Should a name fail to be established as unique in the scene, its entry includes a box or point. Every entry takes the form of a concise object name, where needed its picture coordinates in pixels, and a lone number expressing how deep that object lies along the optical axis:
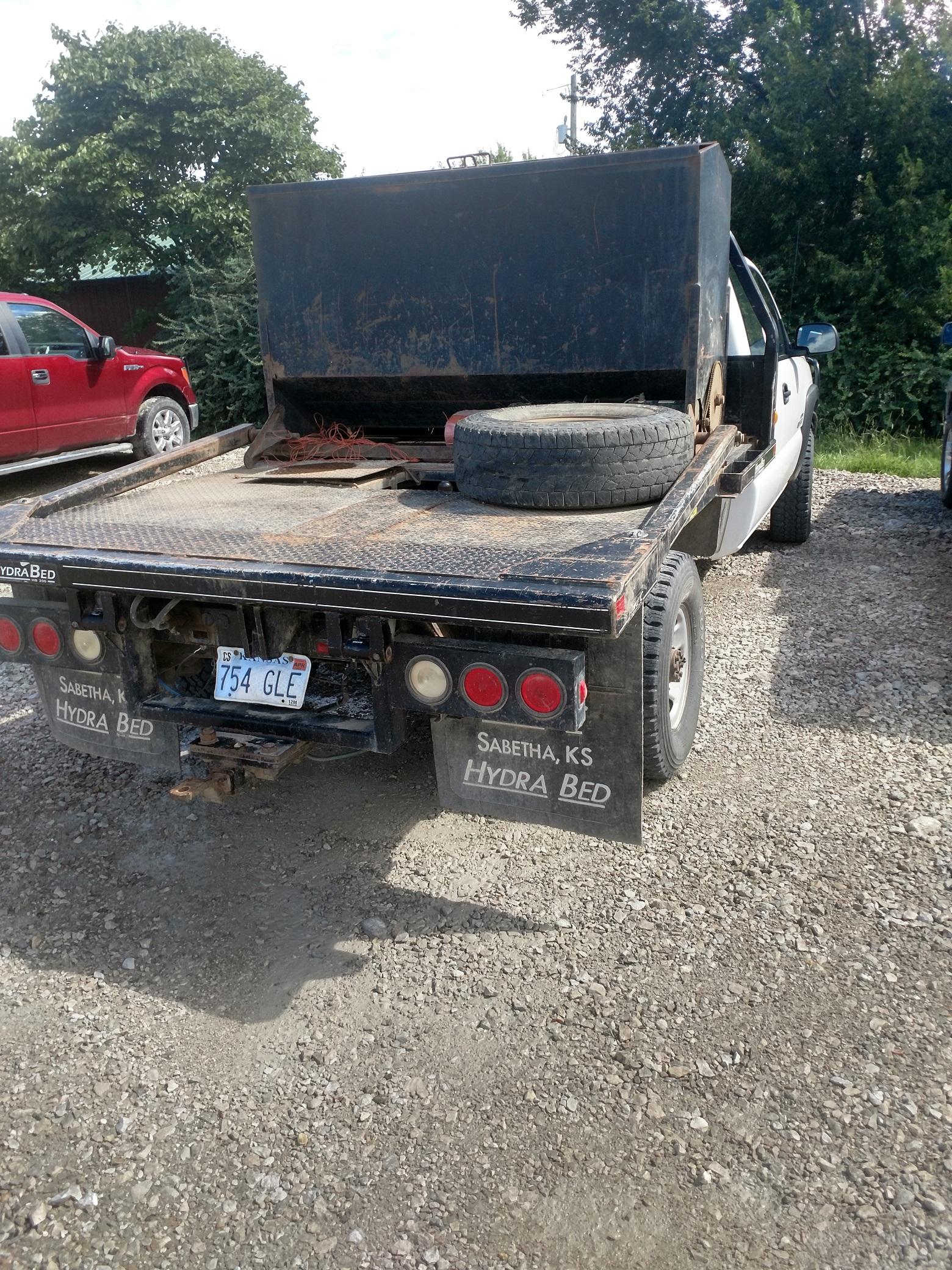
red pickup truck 9.34
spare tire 3.29
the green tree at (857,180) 11.75
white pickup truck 2.76
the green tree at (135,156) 17.30
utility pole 16.91
